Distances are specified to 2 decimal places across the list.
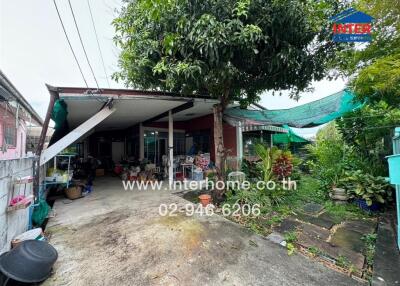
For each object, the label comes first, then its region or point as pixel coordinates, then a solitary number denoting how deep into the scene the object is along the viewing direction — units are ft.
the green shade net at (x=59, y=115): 14.65
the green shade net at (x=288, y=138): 35.63
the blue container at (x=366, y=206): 13.23
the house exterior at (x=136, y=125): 14.88
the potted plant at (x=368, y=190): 12.94
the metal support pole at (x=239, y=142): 26.04
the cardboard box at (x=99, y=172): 32.48
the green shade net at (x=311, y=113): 13.96
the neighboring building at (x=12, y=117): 12.08
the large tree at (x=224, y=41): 10.76
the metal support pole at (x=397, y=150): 8.31
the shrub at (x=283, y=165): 16.90
